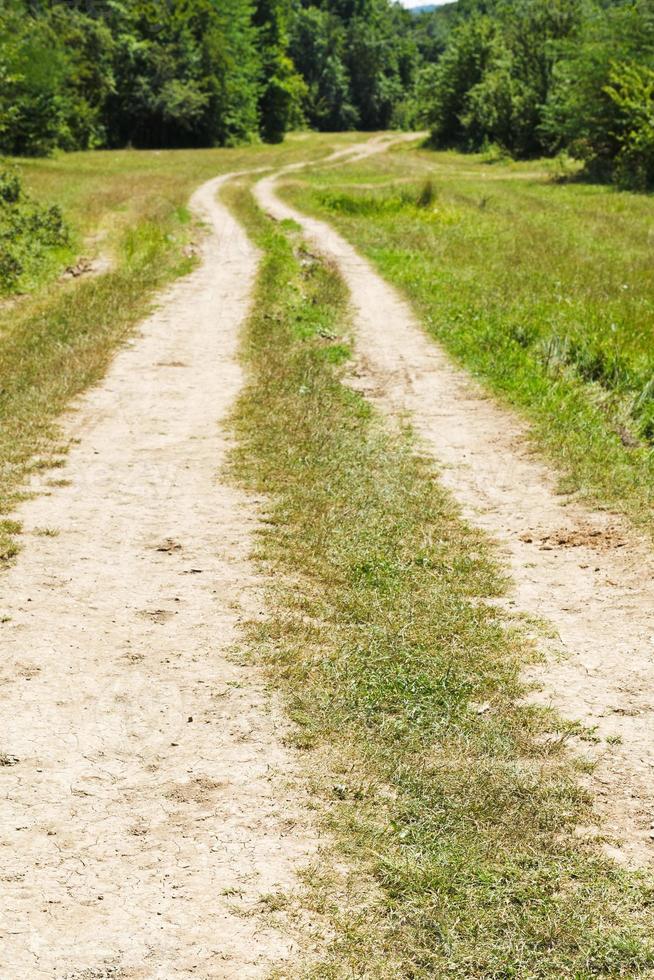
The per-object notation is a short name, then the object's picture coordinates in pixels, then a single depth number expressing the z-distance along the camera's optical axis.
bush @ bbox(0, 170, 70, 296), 16.77
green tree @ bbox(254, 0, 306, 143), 79.75
